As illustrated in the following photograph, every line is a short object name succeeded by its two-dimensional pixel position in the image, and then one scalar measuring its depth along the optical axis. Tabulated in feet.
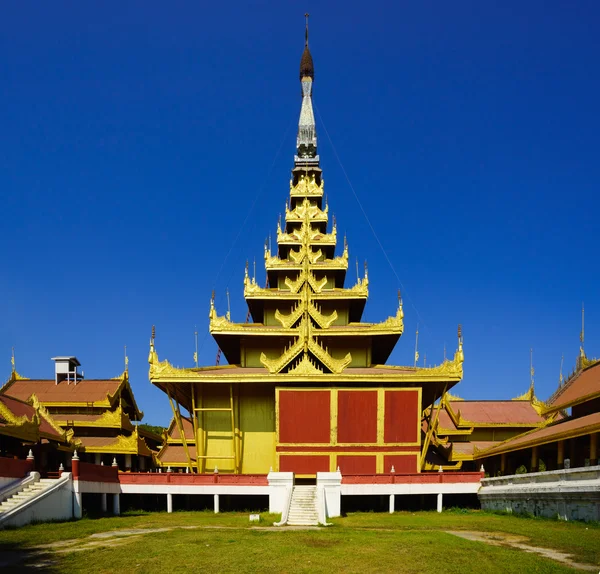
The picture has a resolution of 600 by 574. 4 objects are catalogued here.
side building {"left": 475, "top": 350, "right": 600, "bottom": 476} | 66.03
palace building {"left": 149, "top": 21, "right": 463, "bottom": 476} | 86.99
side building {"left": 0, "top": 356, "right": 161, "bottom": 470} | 106.01
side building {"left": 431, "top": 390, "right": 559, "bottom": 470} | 103.60
